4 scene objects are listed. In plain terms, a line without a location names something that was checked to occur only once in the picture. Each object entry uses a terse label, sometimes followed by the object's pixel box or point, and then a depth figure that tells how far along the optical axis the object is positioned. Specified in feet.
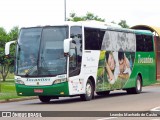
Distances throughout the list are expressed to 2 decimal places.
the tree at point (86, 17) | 225.60
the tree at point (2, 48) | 219.82
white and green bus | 73.61
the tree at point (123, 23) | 336.12
